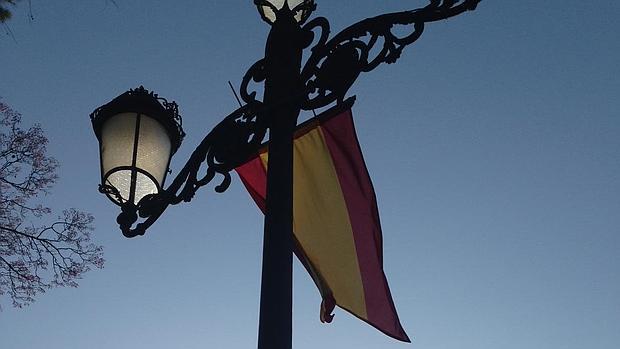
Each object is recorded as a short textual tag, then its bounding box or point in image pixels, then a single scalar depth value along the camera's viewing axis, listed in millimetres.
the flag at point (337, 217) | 3863
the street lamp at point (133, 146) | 3670
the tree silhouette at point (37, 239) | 10297
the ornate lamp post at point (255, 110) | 3492
